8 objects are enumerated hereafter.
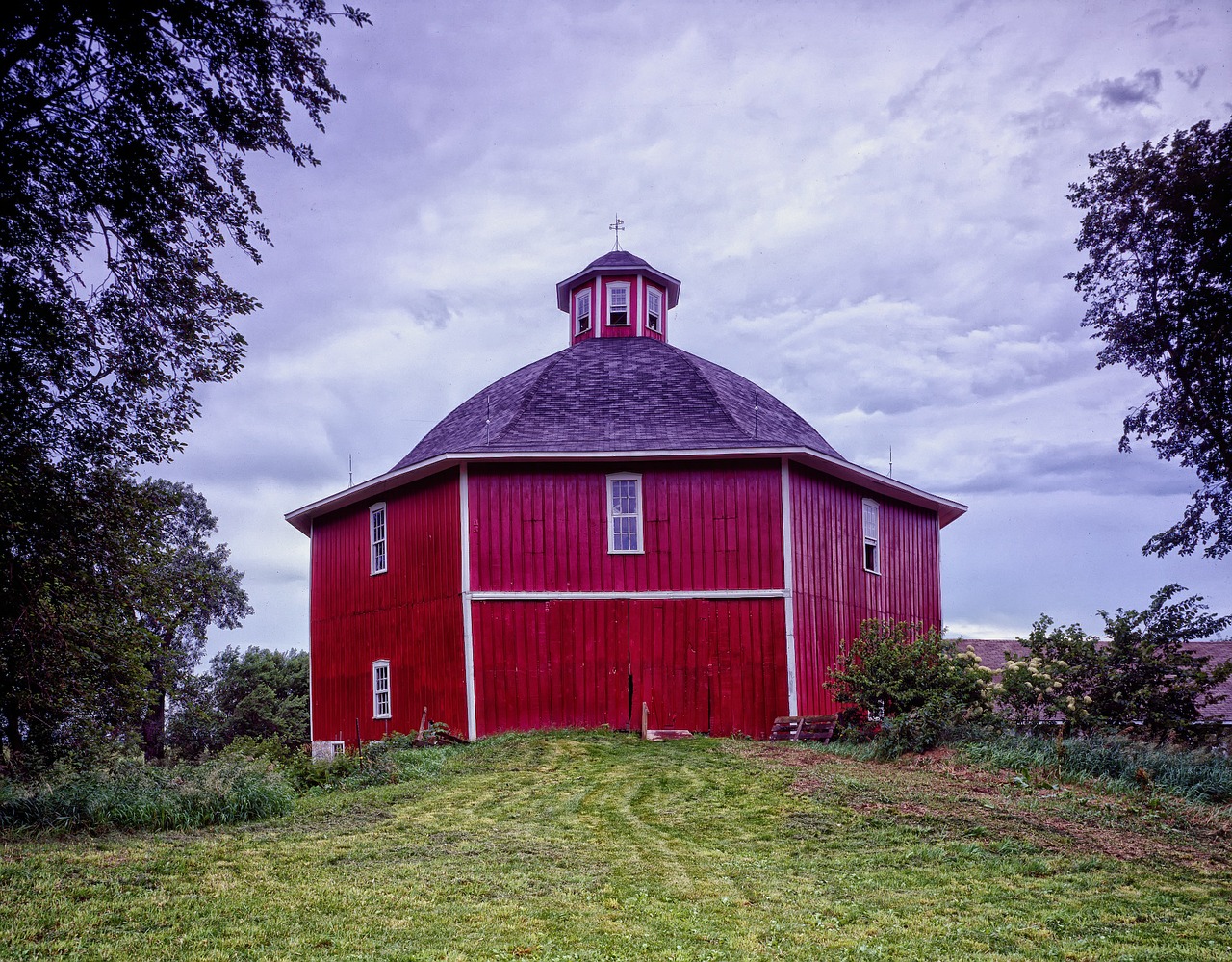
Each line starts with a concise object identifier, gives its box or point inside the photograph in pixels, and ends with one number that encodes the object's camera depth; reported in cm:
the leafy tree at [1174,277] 2061
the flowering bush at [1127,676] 1653
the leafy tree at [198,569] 3419
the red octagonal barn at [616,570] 2044
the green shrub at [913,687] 1580
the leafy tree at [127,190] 1097
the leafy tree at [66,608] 1226
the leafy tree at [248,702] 3591
